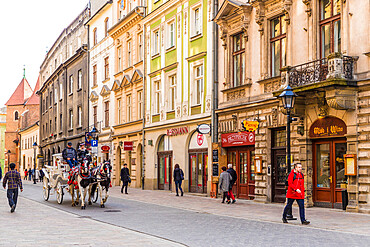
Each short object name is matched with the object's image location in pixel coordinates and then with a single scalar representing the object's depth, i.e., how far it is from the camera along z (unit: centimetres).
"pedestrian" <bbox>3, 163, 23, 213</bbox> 2033
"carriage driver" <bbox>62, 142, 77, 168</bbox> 2323
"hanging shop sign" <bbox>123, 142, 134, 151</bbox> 3944
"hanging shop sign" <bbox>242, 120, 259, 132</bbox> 2427
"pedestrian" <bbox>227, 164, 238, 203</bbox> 2420
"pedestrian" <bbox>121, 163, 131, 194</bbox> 3350
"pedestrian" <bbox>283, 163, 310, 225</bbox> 1581
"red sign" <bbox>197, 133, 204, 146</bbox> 3027
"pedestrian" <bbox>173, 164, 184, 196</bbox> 3022
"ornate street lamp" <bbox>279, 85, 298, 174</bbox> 1769
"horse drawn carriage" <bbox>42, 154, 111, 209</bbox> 2139
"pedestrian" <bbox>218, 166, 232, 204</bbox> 2392
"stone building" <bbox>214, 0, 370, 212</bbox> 1931
